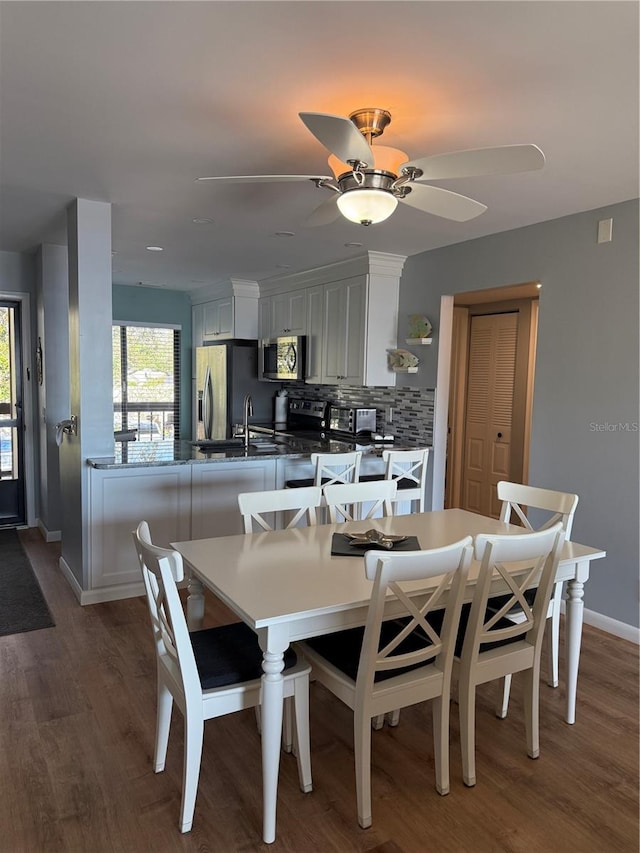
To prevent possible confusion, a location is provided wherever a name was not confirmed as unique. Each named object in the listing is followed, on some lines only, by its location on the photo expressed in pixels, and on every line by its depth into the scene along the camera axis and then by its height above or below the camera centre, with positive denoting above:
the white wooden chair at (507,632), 1.97 -0.89
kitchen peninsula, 3.60 -0.73
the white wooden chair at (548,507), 2.67 -0.57
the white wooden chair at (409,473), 3.88 -0.61
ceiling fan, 1.79 +0.75
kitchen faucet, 4.36 -0.28
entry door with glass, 5.21 -0.40
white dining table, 1.76 -0.68
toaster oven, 5.26 -0.32
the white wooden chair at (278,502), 2.66 -0.56
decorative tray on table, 2.40 -0.65
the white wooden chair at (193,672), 1.76 -0.95
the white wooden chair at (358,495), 2.91 -0.56
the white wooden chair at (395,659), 1.76 -0.94
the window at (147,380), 7.08 +0.01
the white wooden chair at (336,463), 3.58 -0.49
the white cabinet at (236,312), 6.43 +0.80
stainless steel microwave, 5.70 +0.27
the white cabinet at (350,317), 4.91 +0.61
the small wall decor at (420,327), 4.65 +0.49
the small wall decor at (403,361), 4.81 +0.22
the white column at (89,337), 3.50 +0.26
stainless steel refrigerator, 6.41 -0.05
